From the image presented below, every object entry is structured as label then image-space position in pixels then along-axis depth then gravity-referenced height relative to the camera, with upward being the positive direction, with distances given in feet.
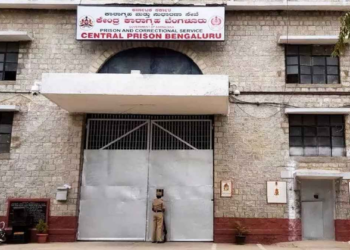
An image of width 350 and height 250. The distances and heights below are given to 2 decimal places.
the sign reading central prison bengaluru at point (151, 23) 45.78 +18.48
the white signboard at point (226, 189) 44.06 +0.53
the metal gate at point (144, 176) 44.50 +1.73
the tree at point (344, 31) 33.99 +13.64
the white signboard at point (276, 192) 43.65 +0.37
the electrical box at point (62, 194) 44.01 -0.50
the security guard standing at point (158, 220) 42.70 -2.86
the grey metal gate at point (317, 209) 43.60 -1.32
